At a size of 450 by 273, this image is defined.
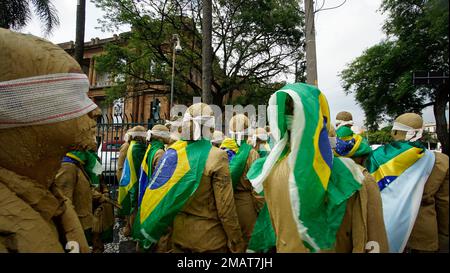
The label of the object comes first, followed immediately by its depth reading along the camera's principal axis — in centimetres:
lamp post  1421
